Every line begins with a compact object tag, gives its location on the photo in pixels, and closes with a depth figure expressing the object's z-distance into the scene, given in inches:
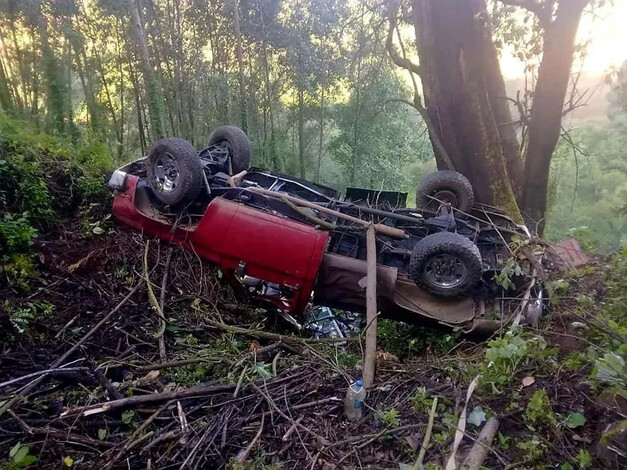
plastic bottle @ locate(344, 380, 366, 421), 102.2
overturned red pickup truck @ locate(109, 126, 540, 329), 167.8
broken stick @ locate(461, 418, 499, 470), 82.8
